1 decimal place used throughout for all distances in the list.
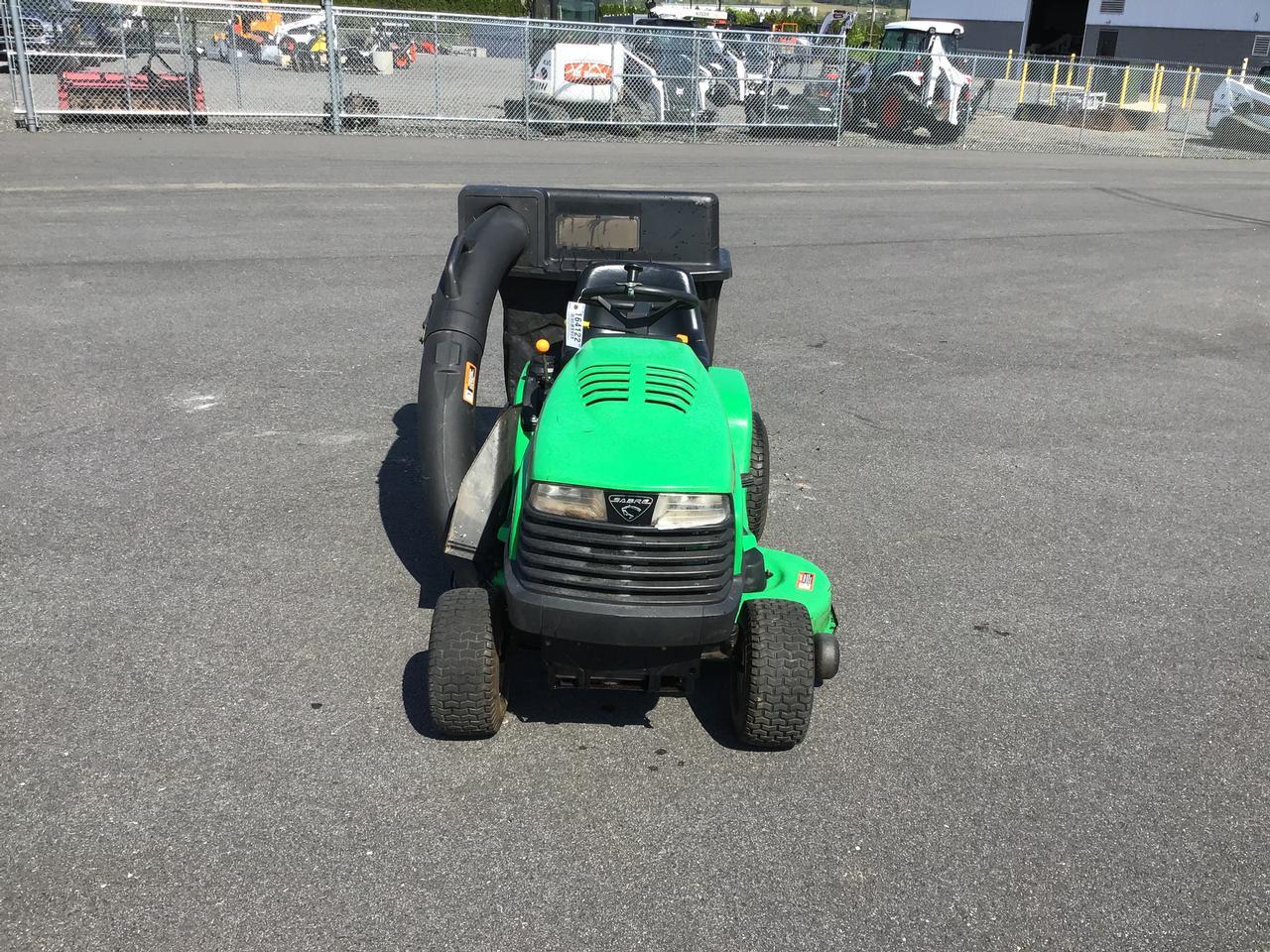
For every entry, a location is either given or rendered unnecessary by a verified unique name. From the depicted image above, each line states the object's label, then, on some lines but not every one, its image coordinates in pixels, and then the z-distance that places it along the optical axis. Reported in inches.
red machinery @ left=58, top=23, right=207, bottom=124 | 813.2
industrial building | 1980.8
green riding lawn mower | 152.8
